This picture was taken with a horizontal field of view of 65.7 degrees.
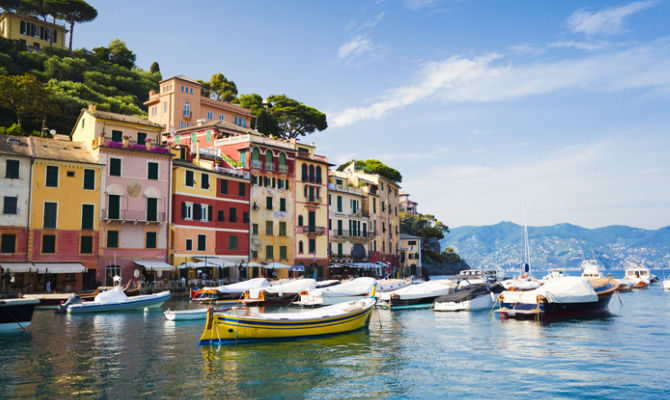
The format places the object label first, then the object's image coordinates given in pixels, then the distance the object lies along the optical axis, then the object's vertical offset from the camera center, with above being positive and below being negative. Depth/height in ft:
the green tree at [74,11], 287.48 +143.20
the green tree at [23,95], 173.78 +58.09
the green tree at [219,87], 300.40 +101.82
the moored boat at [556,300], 96.99 -7.97
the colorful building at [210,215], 154.20 +14.85
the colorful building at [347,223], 214.69 +16.21
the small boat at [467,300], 114.83 -9.19
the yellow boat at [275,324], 65.41 -8.24
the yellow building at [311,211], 195.00 +19.37
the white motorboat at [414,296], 123.34 -8.66
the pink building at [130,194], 137.90 +19.21
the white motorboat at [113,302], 103.55 -7.89
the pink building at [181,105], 236.22 +74.42
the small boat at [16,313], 72.38 -6.60
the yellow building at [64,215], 126.41 +12.52
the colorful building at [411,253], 285.02 +3.82
